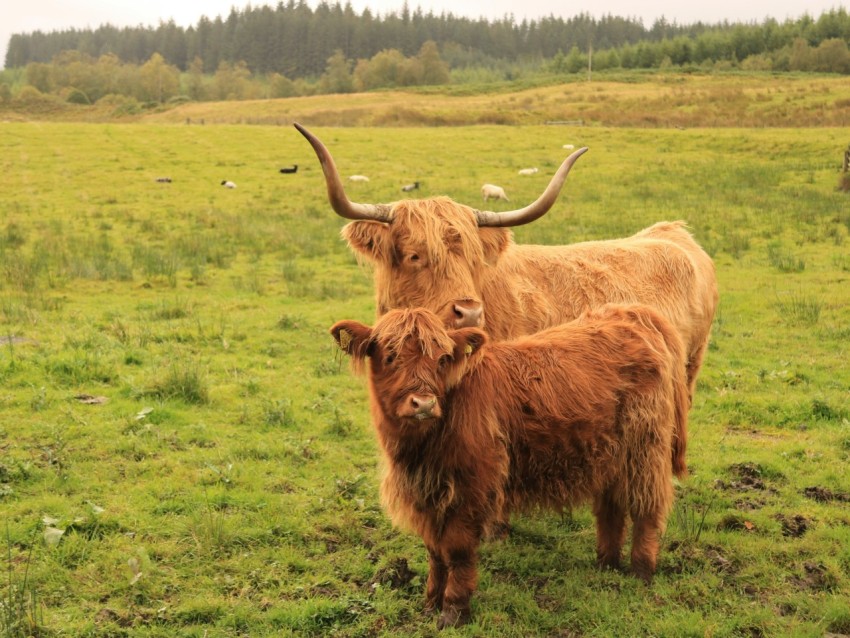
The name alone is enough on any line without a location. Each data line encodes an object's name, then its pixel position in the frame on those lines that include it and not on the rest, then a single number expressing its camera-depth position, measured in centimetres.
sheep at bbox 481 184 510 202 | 2153
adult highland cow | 484
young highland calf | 376
